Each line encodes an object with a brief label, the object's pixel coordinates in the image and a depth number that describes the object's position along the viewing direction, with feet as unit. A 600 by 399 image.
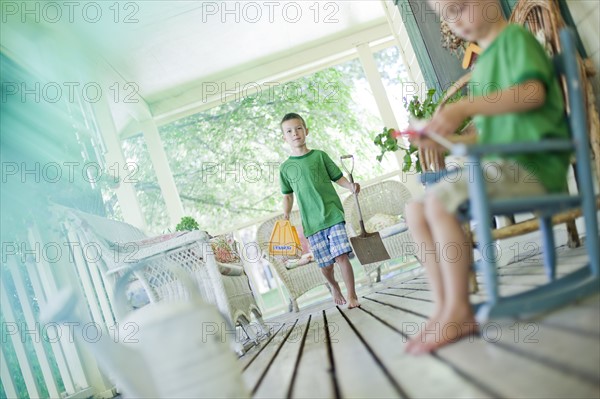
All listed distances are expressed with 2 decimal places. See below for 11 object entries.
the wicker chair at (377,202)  17.78
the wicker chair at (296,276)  16.22
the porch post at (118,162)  16.98
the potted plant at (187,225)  15.28
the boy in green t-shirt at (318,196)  11.07
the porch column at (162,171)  21.16
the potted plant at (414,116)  8.68
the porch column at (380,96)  21.70
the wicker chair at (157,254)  8.14
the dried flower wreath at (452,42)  9.75
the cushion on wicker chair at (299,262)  16.34
